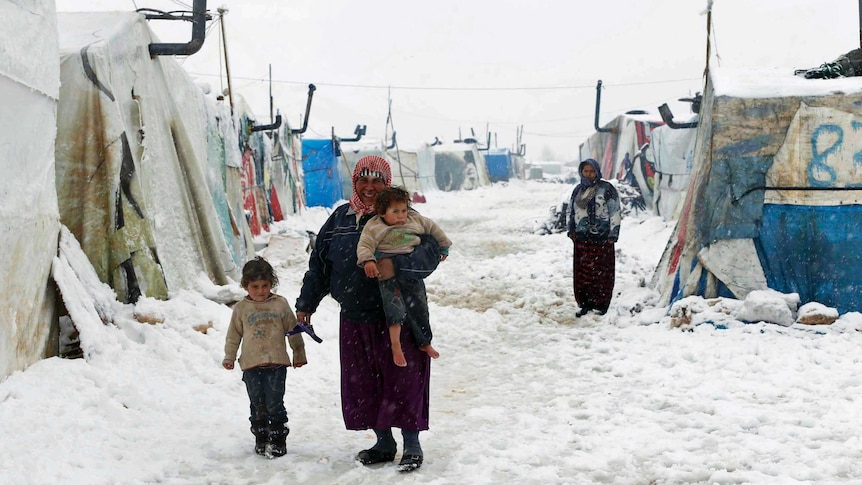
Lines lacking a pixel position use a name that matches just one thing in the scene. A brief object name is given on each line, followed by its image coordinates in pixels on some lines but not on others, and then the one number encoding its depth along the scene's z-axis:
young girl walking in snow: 3.55
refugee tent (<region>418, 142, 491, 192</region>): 38.62
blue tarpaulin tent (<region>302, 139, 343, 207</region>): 20.98
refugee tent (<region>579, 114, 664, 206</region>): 16.27
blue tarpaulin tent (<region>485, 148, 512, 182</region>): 47.59
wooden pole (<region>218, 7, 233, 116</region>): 11.49
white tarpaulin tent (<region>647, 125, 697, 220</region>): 12.84
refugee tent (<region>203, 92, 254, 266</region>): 8.24
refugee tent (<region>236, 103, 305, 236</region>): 13.12
